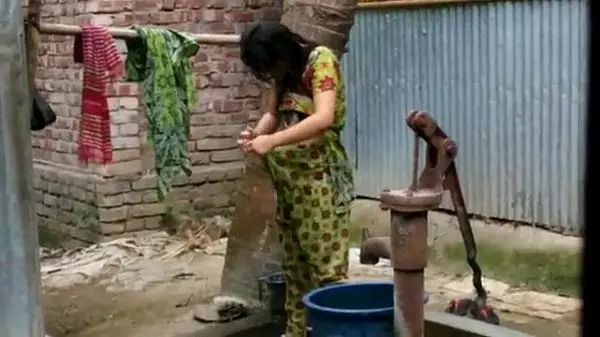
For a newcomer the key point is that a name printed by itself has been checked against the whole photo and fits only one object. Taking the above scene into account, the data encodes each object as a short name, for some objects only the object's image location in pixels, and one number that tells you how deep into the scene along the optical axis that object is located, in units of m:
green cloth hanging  4.09
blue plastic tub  3.38
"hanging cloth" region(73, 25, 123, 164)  3.87
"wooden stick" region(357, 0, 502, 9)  6.53
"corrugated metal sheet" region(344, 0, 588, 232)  5.94
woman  3.65
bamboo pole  3.62
